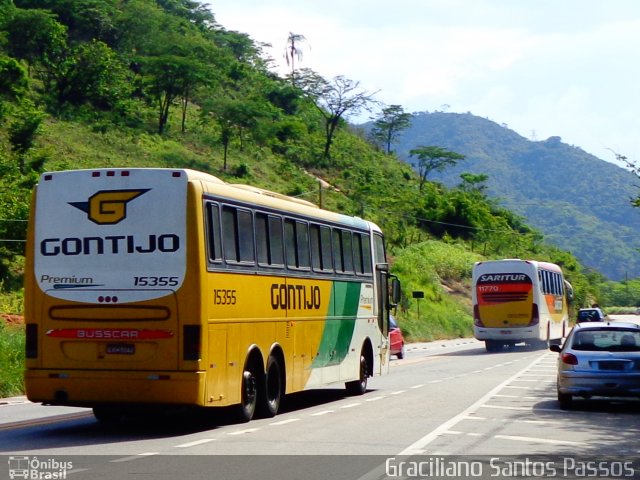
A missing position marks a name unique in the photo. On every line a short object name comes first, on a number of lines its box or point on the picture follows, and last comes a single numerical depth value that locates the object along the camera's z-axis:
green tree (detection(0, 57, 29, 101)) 69.94
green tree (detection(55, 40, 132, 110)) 79.81
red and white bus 46.12
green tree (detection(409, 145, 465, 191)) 110.69
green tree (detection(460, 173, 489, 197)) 118.19
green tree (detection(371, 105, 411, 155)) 120.88
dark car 58.75
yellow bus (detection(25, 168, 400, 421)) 14.72
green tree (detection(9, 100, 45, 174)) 60.99
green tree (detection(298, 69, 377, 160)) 99.25
